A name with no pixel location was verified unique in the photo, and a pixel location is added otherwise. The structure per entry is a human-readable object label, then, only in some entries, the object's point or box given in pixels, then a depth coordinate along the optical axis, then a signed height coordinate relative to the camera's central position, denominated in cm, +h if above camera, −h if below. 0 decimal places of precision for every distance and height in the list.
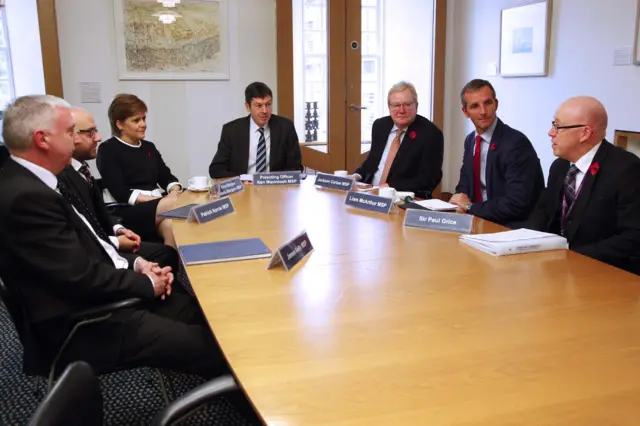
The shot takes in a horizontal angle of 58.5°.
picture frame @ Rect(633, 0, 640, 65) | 402 +33
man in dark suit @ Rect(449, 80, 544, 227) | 298 -41
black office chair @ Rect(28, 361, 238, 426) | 88 -52
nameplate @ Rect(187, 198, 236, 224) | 256 -52
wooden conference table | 103 -55
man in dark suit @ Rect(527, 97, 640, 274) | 216 -39
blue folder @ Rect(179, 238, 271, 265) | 198 -55
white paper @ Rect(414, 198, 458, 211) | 269 -53
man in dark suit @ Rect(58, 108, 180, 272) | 250 -46
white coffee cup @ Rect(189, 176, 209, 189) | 330 -49
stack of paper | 198 -52
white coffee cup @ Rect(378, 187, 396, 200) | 289 -49
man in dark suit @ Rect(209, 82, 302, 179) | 402 -33
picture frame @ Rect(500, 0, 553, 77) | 489 +46
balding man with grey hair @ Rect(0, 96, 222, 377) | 171 -53
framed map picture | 512 +51
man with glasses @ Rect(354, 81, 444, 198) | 369 -36
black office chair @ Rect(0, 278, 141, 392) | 174 -69
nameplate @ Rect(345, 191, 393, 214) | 271 -51
